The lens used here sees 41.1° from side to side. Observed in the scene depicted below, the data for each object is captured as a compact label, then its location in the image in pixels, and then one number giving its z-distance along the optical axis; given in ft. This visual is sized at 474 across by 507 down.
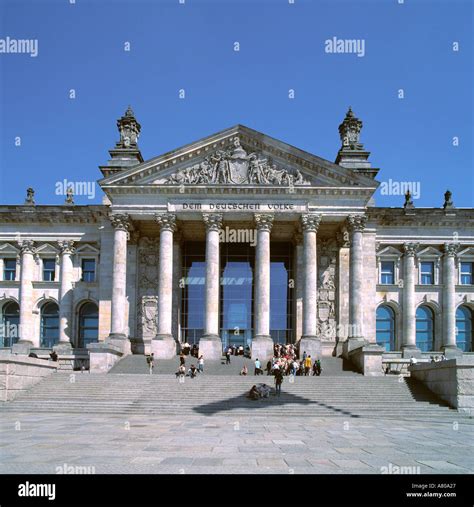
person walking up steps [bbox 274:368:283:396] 114.42
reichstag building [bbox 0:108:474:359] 162.91
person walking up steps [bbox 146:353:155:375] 144.21
